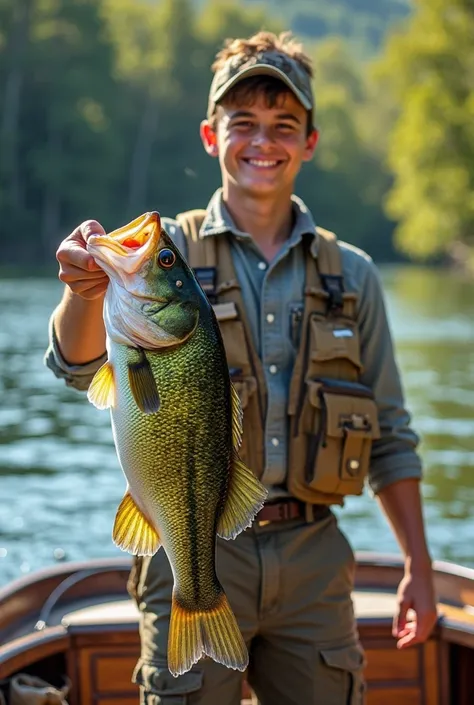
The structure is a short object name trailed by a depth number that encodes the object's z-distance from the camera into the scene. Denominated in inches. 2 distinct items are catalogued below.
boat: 181.9
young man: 127.8
